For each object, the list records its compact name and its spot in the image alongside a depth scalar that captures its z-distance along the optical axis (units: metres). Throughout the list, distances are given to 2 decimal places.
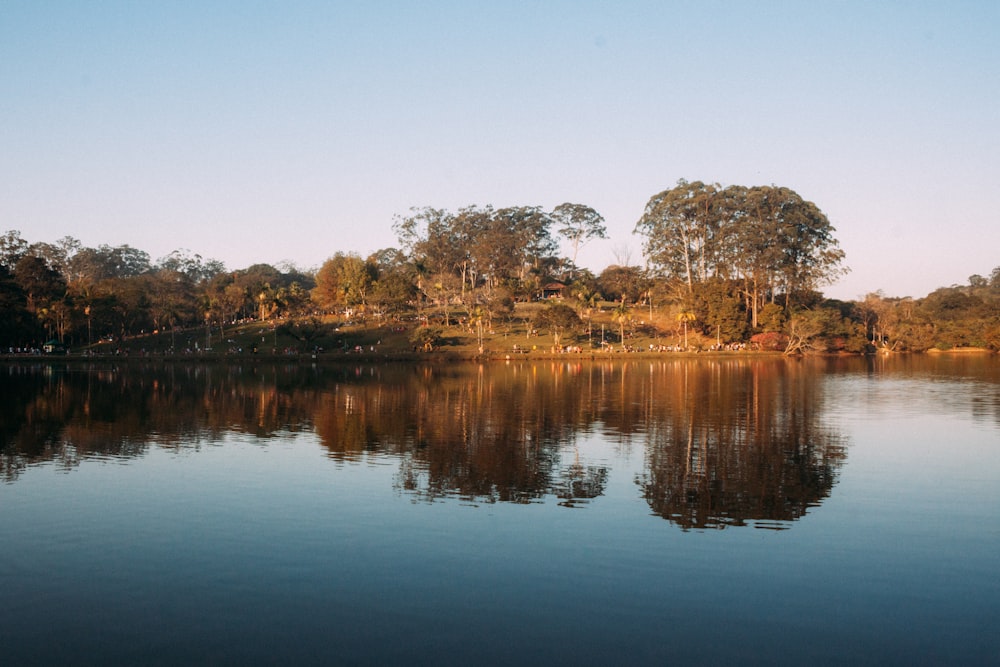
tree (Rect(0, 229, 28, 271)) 91.62
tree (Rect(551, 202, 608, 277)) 123.94
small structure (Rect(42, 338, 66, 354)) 85.12
